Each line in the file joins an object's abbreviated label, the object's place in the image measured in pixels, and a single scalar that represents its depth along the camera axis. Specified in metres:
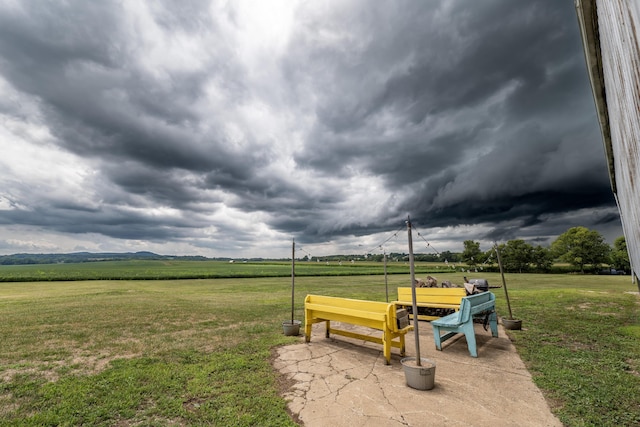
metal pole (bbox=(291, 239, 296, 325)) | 8.42
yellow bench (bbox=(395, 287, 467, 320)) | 8.12
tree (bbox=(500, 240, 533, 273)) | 67.31
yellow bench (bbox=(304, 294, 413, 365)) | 5.37
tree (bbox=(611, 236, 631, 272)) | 55.94
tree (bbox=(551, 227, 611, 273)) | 56.31
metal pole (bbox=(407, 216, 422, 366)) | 4.36
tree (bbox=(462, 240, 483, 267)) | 75.02
